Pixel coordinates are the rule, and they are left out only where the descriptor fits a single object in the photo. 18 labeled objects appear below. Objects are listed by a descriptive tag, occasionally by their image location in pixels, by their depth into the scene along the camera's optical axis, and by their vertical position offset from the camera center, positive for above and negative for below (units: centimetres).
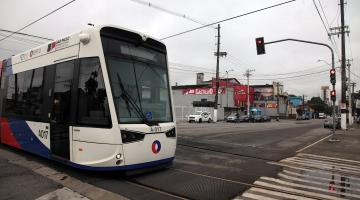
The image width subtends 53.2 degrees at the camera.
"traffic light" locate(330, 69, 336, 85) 2230 +238
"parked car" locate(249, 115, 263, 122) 6700 -56
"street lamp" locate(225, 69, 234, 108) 7694 +348
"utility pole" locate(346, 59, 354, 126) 5033 +470
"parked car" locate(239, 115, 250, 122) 6350 -56
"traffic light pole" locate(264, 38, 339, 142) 2286 +469
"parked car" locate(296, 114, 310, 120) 9571 -43
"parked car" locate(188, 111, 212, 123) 5216 -37
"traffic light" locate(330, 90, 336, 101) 2271 +131
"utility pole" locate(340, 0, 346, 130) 3506 +537
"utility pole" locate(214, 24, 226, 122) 5497 +822
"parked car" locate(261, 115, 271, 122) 6985 -57
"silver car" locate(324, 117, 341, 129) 3857 -75
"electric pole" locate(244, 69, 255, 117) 7805 +891
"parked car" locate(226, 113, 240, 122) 6060 -55
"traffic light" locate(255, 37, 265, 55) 2322 +449
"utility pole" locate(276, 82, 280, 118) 9429 +659
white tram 782 +26
